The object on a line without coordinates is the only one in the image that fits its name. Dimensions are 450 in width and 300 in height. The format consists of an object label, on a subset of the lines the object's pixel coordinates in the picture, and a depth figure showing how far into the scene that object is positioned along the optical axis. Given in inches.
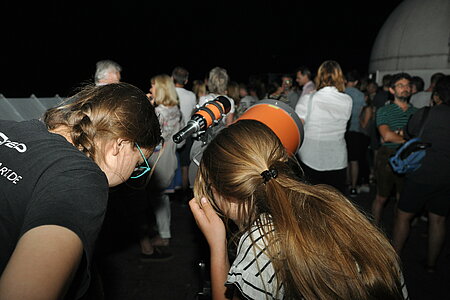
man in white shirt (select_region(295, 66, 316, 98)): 209.3
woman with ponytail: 45.8
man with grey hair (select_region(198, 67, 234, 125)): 164.1
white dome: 586.9
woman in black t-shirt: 27.4
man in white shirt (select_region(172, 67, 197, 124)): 175.9
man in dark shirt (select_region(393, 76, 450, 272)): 114.3
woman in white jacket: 133.8
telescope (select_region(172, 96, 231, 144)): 67.5
